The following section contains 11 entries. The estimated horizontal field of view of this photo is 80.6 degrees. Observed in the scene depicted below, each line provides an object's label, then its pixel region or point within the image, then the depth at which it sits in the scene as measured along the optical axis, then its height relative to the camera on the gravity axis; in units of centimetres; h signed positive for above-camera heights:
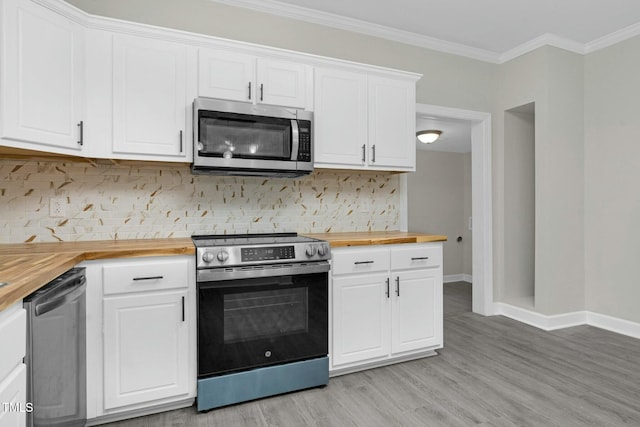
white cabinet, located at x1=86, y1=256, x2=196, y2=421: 192 -65
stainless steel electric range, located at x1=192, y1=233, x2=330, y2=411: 209 -61
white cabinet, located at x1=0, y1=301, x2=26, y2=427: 106 -46
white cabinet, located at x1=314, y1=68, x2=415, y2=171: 276 +71
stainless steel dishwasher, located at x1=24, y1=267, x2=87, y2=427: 141 -58
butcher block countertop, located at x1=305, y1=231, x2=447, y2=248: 248 -17
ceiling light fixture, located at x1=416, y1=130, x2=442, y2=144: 471 +98
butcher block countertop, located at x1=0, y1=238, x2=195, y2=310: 127 -21
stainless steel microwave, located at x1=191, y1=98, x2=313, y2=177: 233 +48
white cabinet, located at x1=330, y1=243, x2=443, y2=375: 248 -64
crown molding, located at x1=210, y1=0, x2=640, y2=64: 299 +163
